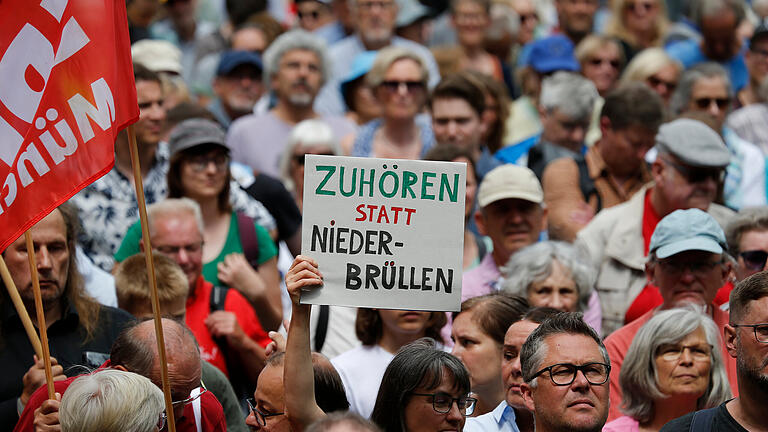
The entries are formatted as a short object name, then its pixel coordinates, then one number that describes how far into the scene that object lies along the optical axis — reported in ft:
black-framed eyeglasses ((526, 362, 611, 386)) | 34.09
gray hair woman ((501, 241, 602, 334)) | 46.49
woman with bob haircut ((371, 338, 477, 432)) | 35.47
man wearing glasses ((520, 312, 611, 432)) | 33.71
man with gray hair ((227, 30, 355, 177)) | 68.28
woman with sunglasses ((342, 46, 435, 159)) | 64.90
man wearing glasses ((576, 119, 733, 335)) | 50.26
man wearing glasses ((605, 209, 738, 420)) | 44.78
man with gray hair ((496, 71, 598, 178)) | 62.75
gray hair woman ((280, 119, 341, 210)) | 60.40
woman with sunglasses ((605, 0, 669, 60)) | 87.20
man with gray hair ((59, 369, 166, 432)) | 32.68
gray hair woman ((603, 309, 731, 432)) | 40.01
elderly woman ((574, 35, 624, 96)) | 74.84
